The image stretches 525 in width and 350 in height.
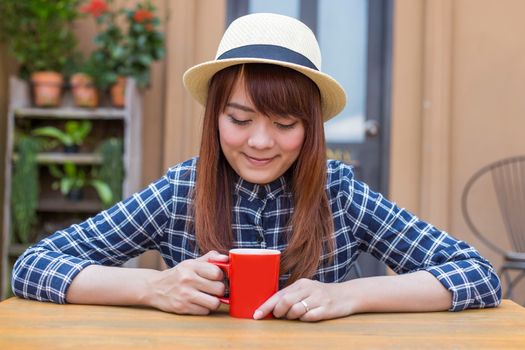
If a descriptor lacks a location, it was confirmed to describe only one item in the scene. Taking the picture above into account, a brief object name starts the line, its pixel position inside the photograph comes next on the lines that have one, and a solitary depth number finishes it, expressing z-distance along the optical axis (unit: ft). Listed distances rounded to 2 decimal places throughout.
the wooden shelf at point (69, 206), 12.85
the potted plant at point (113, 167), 12.59
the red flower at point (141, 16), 12.75
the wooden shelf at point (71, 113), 12.73
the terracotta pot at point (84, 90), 12.80
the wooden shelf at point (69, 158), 12.79
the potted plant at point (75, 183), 12.51
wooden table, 3.61
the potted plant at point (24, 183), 12.46
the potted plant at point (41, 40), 12.75
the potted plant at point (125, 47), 12.75
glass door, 14.30
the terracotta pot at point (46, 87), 12.70
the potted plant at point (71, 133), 12.85
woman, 4.57
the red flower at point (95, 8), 12.82
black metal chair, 13.34
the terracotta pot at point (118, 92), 12.83
